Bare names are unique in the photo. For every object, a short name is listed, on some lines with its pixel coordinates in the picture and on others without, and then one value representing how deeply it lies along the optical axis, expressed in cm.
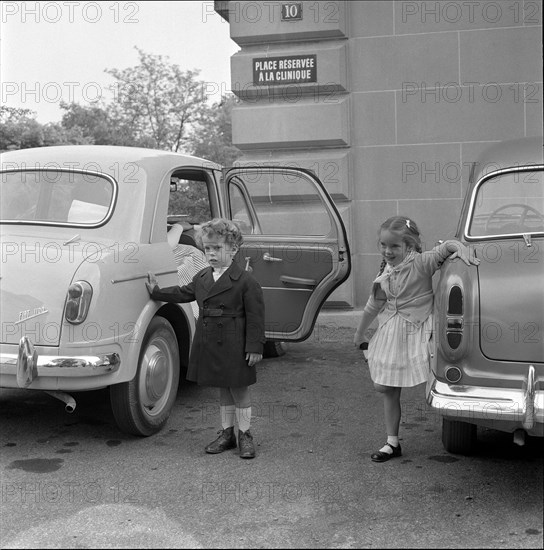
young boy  484
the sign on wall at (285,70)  942
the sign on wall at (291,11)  937
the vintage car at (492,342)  397
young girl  464
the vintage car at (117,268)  474
